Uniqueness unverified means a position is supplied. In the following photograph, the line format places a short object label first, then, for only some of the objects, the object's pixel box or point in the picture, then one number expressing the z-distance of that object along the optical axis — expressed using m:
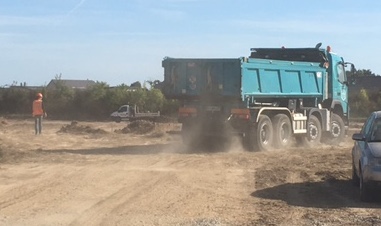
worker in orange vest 29.52
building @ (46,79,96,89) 64.08
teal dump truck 22.05
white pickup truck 45.91
